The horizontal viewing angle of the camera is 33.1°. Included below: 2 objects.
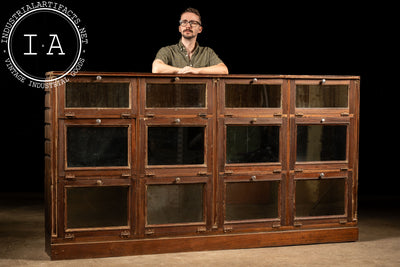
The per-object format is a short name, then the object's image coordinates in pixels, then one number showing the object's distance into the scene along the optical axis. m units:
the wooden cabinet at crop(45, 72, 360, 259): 5.14
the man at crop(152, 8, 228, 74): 5.77
